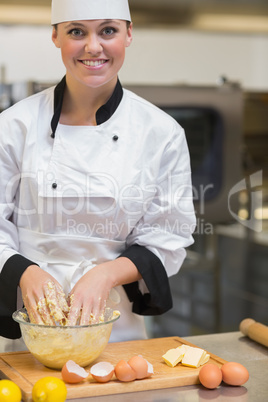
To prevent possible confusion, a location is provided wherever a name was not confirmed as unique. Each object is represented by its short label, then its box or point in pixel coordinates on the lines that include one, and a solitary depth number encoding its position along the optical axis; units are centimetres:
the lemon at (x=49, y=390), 165
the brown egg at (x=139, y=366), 177
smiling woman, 194
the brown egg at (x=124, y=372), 176
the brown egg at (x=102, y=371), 176
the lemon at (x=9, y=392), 165
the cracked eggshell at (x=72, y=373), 174
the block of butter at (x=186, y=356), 184
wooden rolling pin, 207
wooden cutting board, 175
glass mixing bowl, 177
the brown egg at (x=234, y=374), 179
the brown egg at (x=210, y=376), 177
